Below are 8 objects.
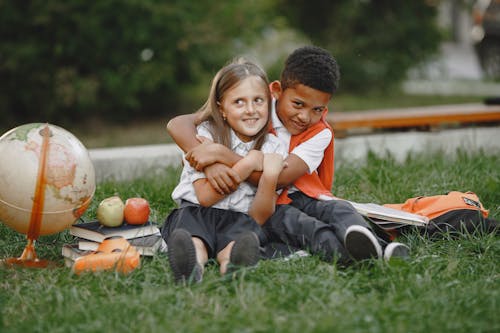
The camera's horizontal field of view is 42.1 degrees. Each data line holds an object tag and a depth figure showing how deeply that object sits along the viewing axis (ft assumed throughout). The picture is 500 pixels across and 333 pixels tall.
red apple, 11.32
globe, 10.23
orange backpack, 12.39
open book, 12.01
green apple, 11.16
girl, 11.17
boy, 11.10
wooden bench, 20.38
